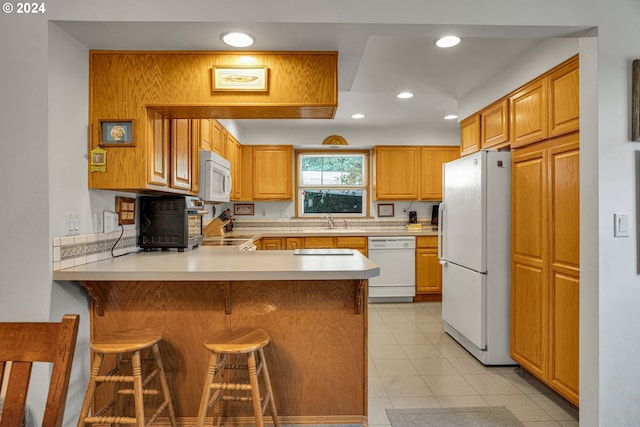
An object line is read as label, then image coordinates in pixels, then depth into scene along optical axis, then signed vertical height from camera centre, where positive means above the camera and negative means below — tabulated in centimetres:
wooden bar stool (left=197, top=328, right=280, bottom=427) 163 -73
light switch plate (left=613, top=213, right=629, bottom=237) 173 -6
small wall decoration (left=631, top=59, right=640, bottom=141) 171 +50
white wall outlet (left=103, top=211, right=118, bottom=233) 215 -5
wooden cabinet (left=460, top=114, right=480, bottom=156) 328 +72
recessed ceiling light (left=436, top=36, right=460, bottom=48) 231 +108
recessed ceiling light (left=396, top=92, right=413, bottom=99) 351 +114
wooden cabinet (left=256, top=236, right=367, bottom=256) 463 -38
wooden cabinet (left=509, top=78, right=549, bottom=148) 239 +67
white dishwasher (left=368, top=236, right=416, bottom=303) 472 -69
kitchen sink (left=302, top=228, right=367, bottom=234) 479 -24
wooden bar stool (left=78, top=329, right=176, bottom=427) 161 -72
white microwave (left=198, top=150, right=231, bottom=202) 301 +30
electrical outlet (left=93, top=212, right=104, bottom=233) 205 -5
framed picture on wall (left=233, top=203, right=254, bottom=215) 532 +5
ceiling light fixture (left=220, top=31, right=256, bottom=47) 184 +89
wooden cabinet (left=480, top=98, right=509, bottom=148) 283 +71
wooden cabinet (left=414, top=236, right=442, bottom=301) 479 -71
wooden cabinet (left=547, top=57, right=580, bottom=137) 211 +67
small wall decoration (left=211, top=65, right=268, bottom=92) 201 +74
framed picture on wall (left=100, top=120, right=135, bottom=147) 200 +44
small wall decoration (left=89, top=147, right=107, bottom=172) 197 +28
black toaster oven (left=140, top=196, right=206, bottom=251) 257 -7
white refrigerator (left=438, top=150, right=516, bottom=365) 281 -33
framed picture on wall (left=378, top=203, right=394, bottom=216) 544 +5
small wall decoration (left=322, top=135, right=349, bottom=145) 507 +99
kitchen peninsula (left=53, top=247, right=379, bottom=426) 197 -61
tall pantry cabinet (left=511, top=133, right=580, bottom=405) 214 -32
